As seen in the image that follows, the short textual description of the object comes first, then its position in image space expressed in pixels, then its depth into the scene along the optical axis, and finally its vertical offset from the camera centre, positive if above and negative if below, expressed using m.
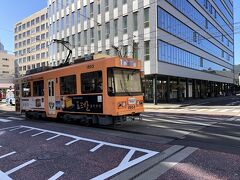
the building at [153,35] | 22.91 +7.93
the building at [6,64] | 72.97 +11.42
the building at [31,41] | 60.20 +17.61
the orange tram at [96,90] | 7.91 +0.00
